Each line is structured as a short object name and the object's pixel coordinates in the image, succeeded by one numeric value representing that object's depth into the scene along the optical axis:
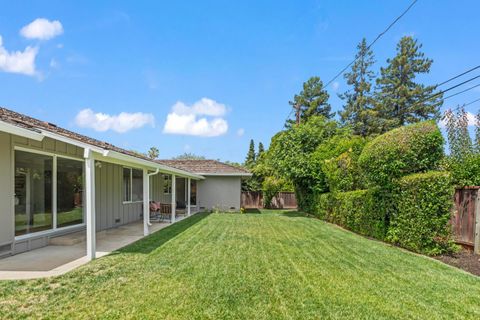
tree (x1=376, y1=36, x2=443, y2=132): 30.47
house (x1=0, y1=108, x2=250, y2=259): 6.37
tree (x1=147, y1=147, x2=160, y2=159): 57.77
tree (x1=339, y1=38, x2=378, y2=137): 32.06
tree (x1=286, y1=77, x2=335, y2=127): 37.72
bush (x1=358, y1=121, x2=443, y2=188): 7.95
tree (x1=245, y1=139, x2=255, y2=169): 41.58
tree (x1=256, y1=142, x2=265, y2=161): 41.75
